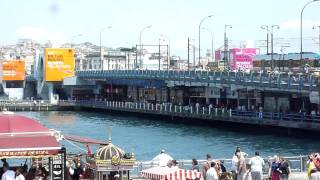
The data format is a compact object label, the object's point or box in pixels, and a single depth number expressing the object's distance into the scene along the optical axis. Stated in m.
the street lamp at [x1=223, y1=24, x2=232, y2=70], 120.44
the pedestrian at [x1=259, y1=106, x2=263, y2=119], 76.44
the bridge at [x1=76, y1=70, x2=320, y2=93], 70.97
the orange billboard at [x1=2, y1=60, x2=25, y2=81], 160.62
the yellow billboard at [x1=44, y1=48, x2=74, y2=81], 135.88
